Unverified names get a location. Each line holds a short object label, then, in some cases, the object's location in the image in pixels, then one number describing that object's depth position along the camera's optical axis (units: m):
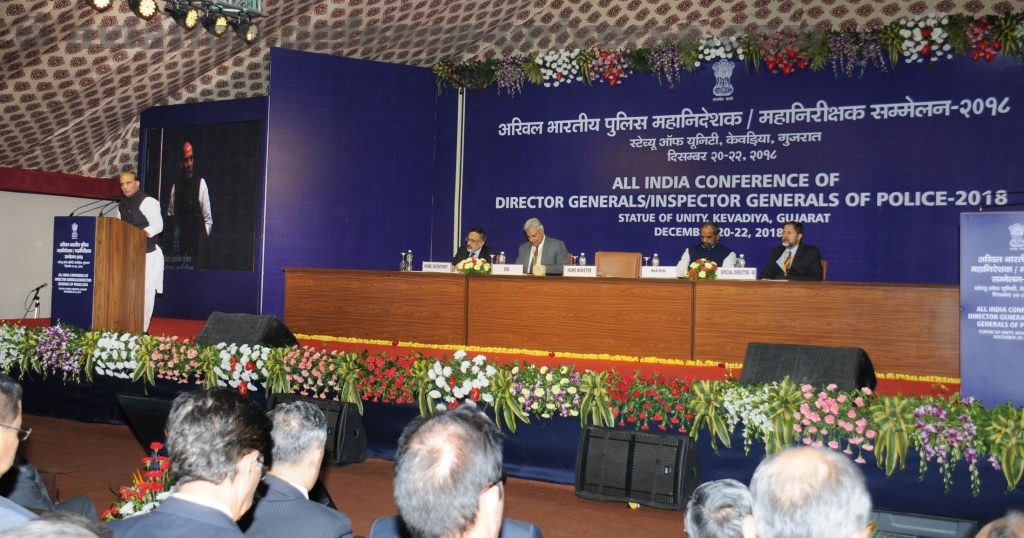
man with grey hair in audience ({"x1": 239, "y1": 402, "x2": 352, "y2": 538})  2.38
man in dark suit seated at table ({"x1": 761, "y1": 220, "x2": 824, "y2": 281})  7.55
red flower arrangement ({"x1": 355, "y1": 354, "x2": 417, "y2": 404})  5.15
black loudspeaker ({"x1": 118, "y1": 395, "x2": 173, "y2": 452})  3.96
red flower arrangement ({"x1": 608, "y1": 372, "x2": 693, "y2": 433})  4.51
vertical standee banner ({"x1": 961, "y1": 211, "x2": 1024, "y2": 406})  4.13
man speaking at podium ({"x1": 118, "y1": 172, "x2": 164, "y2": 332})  7.57
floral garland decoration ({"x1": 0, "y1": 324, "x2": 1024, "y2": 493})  3.93
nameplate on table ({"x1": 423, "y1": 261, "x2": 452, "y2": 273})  8.50
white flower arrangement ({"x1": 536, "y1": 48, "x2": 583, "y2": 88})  10.57
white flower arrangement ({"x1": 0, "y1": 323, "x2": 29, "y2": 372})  6.50
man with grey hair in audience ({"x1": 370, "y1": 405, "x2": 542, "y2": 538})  1.52
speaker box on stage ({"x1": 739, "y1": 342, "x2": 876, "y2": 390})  4.55
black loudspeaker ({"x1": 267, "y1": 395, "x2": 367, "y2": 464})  4.95
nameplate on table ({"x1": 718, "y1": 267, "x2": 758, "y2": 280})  7.07
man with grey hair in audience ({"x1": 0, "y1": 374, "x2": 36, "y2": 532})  2.23
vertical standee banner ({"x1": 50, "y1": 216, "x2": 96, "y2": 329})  6.82
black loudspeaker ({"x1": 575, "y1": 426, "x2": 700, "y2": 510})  4.27
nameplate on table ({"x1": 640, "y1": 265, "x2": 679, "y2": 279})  7.34
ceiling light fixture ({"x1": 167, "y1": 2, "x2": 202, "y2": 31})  7.78
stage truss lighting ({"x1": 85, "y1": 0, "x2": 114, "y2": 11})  7.41
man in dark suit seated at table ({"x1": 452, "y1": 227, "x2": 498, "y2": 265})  8.73
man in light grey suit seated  8.57
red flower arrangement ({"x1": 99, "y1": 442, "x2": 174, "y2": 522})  3.04
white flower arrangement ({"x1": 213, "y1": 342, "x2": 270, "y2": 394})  5.61
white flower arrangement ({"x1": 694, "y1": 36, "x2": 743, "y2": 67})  9.62
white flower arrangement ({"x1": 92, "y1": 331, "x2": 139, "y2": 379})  6.12
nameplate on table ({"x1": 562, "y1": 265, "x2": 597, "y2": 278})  7.61
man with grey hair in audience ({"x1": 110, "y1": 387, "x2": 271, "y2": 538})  1.86
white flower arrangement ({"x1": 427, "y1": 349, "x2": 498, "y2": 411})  4.92
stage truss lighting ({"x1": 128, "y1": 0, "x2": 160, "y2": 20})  7.55
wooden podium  6.81
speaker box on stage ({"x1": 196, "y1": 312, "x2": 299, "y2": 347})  6.01
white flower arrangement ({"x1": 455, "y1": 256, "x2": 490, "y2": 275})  7.89
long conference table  6.49
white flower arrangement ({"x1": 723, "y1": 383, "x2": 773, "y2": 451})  4.25
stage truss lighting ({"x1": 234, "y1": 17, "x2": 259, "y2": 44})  8.28
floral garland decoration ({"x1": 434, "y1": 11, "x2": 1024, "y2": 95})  8.48
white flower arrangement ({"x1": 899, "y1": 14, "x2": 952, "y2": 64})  8.66
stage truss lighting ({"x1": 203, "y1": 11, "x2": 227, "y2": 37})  7.89
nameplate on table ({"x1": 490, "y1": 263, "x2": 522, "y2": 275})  7.92
